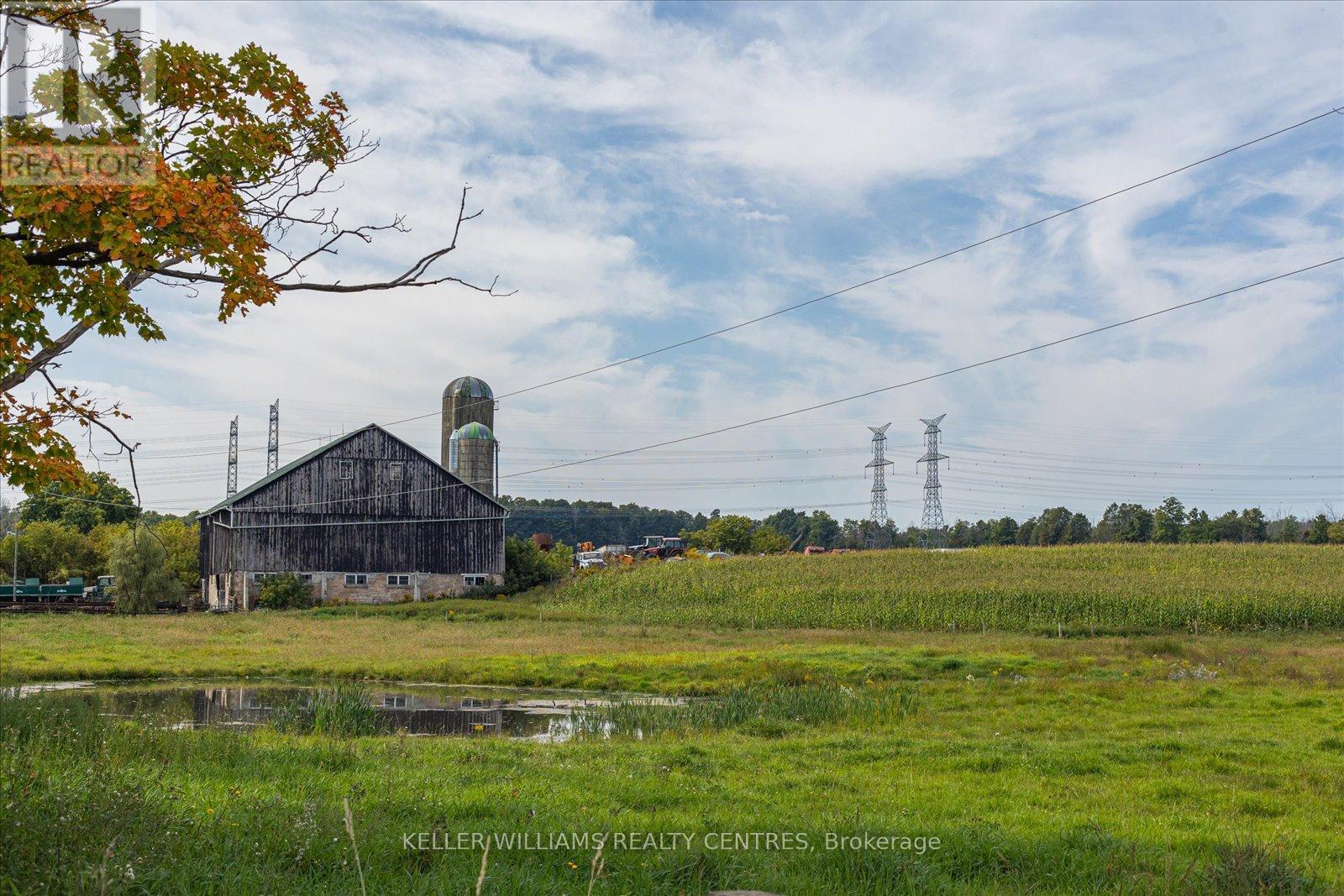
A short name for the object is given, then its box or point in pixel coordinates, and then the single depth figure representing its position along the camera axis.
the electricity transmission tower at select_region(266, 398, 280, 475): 73.25
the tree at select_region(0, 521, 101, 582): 65.12
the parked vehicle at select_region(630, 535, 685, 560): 84.94
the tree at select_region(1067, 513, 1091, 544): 123.88
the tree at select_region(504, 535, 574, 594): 58.31
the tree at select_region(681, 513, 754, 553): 93.69
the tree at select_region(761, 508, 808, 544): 151.25
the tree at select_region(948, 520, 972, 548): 137.25
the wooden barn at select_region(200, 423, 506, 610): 52.06
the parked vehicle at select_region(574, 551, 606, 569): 70.00
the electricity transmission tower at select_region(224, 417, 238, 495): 76.38
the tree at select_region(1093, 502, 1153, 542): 103.12
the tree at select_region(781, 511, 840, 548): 139.38
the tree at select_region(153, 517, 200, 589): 62.91
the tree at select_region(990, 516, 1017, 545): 126.56
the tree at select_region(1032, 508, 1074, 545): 121.88
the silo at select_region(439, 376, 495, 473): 76.00
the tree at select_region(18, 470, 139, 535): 68.06
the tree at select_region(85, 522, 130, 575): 67.69
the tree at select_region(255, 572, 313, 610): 50.12
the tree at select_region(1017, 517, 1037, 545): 125.19
